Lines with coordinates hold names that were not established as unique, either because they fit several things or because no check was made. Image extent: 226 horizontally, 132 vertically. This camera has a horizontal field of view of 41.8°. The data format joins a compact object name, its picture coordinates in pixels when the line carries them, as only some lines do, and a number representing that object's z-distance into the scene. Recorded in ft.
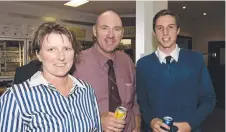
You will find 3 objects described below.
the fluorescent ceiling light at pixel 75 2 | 18.00
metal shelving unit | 20.58
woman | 3.95
